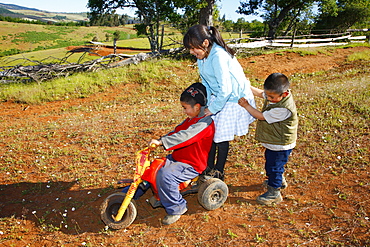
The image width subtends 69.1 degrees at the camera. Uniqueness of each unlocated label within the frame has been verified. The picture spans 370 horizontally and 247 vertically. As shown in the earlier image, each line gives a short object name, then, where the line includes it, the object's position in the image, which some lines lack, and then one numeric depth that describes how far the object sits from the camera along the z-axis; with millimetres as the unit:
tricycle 3387
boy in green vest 3453
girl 3496
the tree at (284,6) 21134
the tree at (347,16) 28812
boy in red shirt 3363
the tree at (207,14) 15039
